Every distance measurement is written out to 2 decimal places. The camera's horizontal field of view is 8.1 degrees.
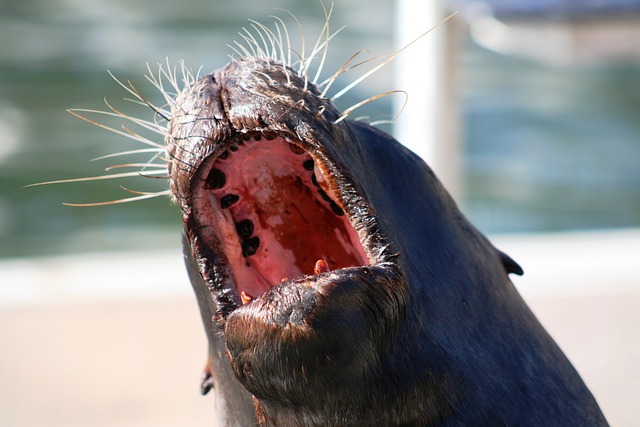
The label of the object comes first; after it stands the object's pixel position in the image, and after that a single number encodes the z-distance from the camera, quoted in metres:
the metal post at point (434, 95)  4.66
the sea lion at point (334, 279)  2.19
